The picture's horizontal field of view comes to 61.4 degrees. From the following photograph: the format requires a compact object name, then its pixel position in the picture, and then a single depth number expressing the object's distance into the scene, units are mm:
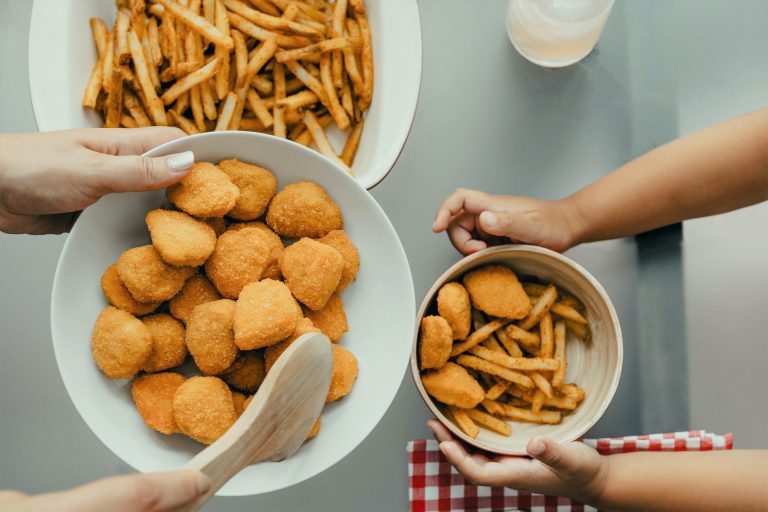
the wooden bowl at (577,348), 982
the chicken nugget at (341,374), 856
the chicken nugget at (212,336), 820
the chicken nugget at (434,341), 939
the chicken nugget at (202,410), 799
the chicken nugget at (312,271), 827
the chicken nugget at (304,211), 871
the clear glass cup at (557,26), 1113
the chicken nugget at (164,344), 854
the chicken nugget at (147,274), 814
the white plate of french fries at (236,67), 1039
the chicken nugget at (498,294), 1009
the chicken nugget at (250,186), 855
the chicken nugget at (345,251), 886
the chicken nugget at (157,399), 833
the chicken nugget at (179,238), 796
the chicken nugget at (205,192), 817
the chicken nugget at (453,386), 973
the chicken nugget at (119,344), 803
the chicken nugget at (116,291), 843
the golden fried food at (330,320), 889
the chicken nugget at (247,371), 889
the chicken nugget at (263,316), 790
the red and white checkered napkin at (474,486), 1112
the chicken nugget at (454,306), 973
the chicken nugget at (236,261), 844
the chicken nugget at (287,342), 825
